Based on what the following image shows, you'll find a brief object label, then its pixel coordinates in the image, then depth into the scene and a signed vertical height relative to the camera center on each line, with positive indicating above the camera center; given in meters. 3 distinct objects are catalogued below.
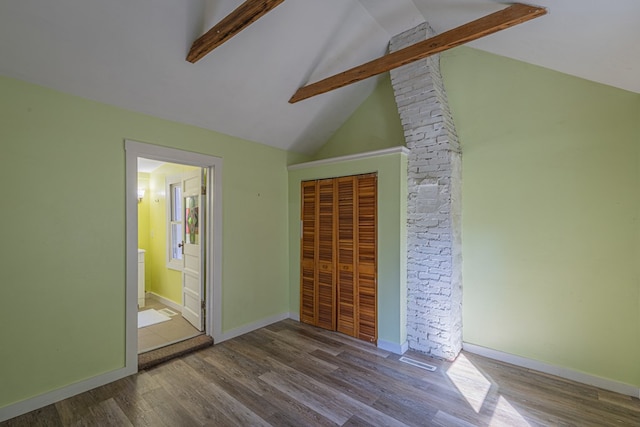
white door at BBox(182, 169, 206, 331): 3.50 -0.46
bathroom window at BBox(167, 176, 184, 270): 4.49 -0.16
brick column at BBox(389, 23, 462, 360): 2.99 +0.08
